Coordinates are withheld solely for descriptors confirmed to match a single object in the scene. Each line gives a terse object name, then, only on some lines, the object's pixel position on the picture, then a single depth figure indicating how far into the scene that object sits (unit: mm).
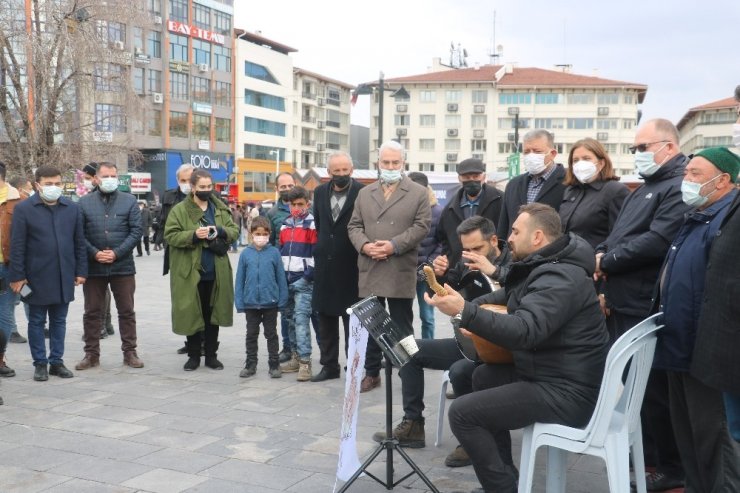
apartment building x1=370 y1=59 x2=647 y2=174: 87312
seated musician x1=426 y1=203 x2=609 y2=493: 3727
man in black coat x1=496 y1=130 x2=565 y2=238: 6113
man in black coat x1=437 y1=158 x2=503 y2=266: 6918
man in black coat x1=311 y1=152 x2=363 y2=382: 7215
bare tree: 23125
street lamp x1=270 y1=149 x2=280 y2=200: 75219
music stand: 4168
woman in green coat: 7676
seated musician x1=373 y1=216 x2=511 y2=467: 5027
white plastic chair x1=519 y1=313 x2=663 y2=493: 3621
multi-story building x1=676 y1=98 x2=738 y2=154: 102188
